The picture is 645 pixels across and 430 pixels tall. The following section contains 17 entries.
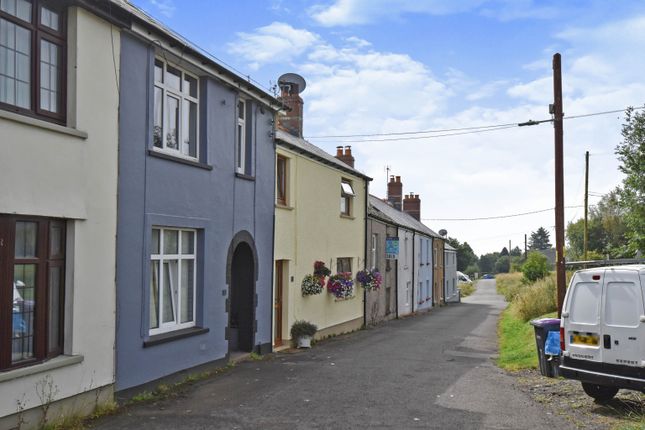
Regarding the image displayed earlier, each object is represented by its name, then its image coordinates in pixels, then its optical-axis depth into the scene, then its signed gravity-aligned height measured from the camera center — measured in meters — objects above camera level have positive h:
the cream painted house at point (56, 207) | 7.48 +0.57
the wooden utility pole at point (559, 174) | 15.15 +1.90
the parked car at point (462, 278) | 93.81 -4.15
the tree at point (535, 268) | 43.44 -1.22
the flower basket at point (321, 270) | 18.70 -0.58
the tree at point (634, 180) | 21.53 +2.48
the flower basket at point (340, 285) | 20.12 -1.13
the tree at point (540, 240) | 168.38 +3.04
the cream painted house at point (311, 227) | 16.97 +0.78
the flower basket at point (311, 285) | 17.98 -1.00
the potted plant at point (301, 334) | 17.25 -2.33
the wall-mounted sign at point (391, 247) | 28.98 +0.19
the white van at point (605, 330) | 9.08 -1.22
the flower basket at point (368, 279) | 23.84 -1.08
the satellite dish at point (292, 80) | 22.44 +6.24
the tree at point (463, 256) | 112.94 -0.94
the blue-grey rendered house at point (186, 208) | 9.82 +0.83
